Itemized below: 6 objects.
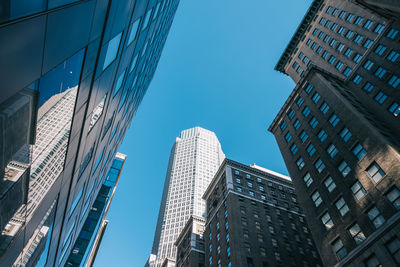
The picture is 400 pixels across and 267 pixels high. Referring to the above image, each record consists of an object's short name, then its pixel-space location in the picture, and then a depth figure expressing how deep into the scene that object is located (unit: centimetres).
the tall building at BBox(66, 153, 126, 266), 4622
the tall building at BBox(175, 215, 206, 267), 6532
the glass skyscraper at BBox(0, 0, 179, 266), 423
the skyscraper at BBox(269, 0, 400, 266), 2402
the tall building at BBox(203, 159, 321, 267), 4947
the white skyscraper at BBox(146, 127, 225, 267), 14212
